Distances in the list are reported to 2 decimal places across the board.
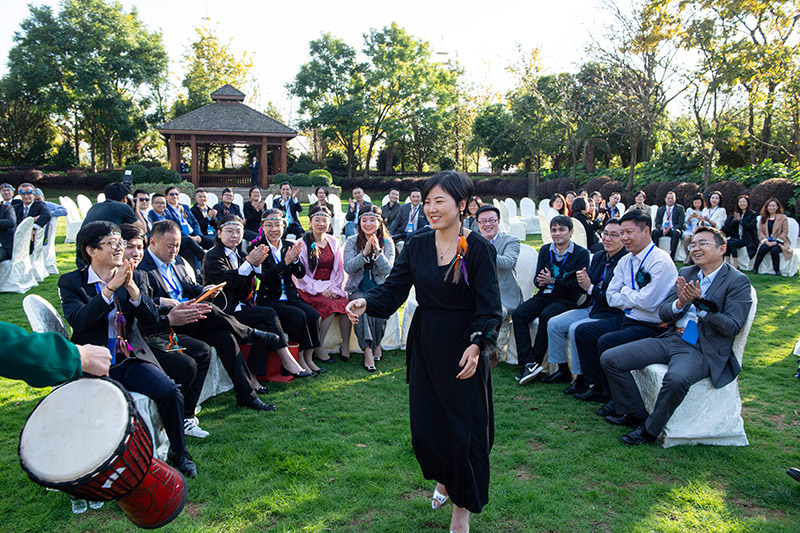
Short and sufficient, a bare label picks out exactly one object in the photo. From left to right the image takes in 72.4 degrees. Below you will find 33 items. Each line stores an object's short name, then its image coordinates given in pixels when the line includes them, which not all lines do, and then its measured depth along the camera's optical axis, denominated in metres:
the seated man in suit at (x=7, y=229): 8.67
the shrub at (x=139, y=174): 28.81
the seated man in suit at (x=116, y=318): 3.68
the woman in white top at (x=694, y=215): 11.87
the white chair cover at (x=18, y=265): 8.85
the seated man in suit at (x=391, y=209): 11.14
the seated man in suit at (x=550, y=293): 5.64
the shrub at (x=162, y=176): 28.94
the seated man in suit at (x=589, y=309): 5.25
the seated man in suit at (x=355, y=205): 11.39
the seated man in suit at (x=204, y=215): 9.95
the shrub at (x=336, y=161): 44.22
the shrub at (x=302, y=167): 37.22
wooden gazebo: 31.06
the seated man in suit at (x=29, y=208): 9.65
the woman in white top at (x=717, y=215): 11.98
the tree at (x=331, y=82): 43.38
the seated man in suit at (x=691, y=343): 4.02
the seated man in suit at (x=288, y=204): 11.47
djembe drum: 2.35
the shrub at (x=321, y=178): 30.28
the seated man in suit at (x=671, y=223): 12.55
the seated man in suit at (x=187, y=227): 7.41
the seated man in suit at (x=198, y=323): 4.62
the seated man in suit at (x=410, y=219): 10.27
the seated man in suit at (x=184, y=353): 4.11
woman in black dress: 2.97
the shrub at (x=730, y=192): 15.07
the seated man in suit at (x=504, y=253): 6.13
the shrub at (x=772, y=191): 13.84
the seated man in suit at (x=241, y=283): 5.28
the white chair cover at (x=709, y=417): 4.08
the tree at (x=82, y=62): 37.66
